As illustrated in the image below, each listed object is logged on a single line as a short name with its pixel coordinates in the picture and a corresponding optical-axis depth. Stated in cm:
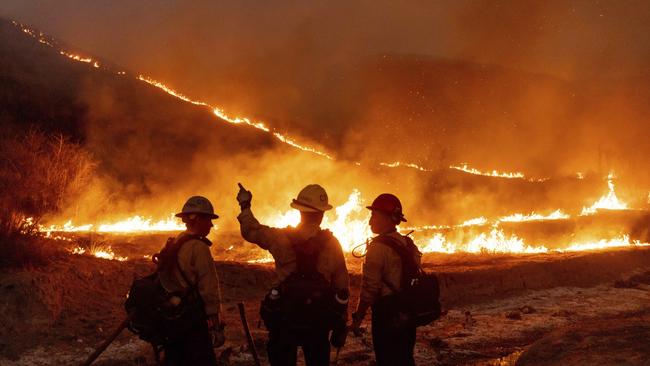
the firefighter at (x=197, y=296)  441
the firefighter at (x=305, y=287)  440
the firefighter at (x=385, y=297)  460
